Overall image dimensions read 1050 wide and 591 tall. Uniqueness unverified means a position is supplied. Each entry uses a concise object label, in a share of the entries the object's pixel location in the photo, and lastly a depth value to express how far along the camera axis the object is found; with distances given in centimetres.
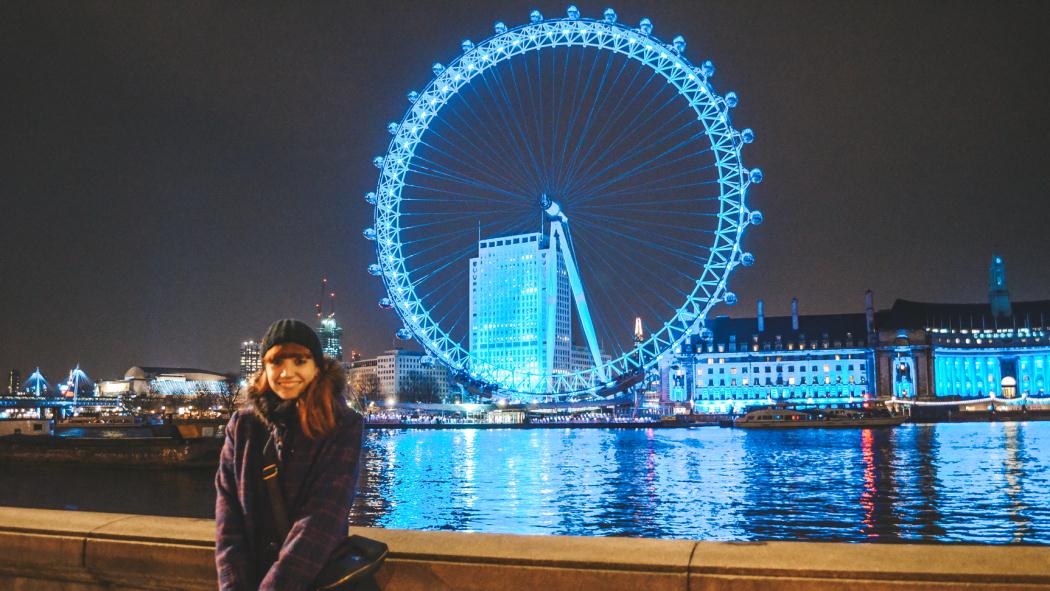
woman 340
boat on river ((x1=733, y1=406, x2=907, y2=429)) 9175
